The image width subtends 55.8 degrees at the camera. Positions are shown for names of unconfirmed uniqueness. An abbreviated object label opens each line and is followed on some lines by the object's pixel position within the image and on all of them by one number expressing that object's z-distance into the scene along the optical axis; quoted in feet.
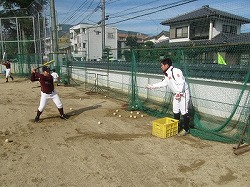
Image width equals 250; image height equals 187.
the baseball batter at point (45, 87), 23.47
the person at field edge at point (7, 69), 60.22
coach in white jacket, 19.48
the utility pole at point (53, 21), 60.75
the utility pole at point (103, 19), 82.97
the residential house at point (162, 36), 224.43
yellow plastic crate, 19.12
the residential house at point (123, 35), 232.94
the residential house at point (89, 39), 185.37
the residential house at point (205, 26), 75.20
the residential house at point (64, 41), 206.80
